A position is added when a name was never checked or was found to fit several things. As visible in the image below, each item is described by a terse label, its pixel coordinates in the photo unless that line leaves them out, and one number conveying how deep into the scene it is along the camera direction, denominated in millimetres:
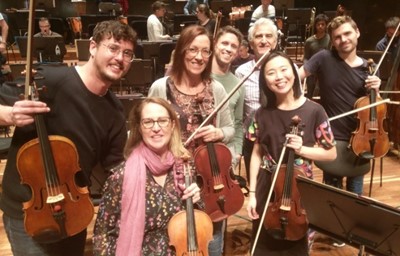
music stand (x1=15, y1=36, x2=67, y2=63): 5879
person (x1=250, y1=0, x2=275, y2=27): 7039
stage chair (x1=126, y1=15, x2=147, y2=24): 8094
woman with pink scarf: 1638
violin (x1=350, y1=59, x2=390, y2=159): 2569
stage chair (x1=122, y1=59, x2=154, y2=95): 5293
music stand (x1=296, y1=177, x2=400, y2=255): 1537
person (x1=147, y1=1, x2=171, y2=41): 7160
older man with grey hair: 2527
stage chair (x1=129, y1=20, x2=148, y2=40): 7702
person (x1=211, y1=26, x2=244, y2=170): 2449
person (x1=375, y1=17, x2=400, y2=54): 4952
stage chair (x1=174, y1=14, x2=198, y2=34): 8156
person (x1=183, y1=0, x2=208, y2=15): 9055
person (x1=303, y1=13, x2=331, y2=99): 5656
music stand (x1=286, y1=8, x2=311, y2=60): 8062
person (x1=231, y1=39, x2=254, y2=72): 4316
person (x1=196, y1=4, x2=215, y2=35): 6828
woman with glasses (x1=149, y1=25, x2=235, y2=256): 2053
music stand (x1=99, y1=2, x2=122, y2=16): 8891
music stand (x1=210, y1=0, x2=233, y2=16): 8266
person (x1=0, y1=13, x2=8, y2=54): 6248
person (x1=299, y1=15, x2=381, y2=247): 2580
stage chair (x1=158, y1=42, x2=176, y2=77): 6094
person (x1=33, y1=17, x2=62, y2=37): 6875
